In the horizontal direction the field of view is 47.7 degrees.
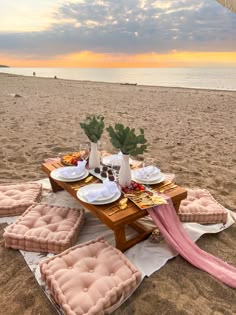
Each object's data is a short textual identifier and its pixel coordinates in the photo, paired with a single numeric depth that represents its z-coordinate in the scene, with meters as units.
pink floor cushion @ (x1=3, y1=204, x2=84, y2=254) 2.20
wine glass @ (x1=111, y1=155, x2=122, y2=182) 2.59
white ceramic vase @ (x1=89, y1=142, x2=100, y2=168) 2.71
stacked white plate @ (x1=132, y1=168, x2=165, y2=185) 2.49
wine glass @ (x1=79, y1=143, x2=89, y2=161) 2.89
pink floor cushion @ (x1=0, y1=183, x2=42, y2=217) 2.73
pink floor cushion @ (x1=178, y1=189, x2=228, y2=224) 2.63
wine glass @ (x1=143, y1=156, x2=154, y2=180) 2.53
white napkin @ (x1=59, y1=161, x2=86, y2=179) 2.60
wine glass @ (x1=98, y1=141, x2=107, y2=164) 2.98
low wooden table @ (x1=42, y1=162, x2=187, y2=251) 2.04
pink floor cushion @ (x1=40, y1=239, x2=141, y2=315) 1.61
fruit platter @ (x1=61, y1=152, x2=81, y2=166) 2.91
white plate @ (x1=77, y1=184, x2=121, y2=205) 2.17
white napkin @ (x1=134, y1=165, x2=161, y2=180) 2.53
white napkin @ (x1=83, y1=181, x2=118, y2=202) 2.20
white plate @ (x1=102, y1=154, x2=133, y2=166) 2.83
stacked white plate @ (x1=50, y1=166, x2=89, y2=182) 2.58
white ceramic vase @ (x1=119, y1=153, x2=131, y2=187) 2.33
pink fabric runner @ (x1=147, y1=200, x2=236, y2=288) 2.12
